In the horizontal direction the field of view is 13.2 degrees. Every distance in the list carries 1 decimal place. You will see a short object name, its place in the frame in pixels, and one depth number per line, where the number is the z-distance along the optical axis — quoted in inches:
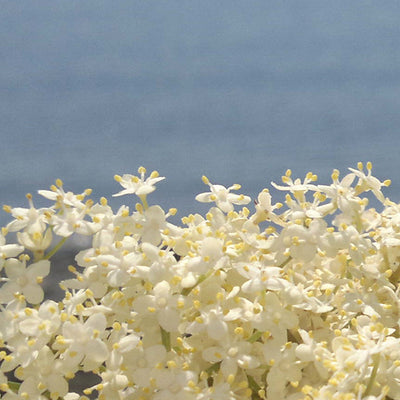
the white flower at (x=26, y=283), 8.1
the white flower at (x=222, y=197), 8.4
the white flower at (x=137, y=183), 8.3
